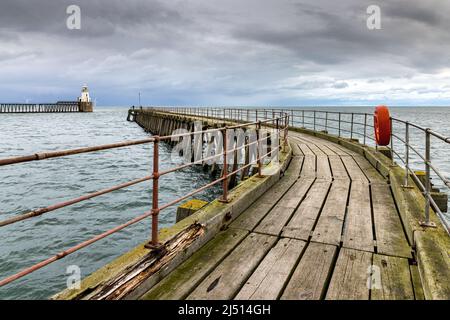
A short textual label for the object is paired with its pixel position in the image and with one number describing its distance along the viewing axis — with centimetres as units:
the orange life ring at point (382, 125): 707
